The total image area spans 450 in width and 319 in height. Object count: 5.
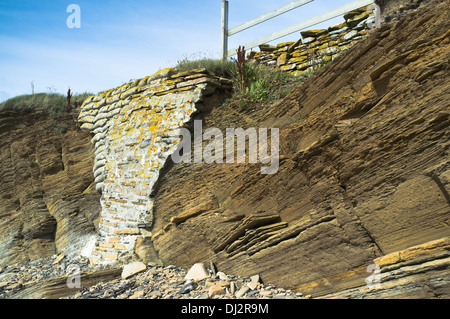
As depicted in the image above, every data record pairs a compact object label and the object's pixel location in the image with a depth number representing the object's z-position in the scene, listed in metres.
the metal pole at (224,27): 9.15
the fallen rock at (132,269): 6.36
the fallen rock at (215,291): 4.91
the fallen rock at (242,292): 4.81
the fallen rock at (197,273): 5.57
